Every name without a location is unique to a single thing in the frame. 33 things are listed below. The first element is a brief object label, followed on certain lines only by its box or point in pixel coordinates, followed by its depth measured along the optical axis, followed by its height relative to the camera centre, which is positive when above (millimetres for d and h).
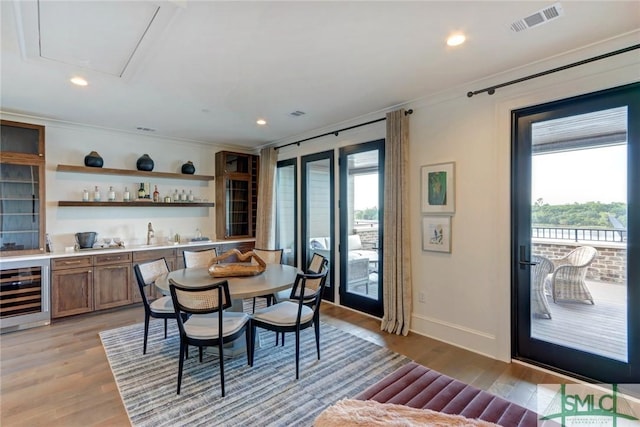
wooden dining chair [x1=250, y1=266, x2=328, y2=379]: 2637 -920
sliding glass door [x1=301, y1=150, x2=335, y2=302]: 4652 +90
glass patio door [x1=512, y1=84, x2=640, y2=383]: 2316 -182
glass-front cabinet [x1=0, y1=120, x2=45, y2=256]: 3791 +330
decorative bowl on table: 3033 -552
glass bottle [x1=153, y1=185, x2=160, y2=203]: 5078 +320
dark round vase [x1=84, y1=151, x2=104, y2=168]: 4449 +816
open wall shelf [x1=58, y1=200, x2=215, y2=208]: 4340 +176
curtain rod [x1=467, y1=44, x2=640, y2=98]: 2252 +1217
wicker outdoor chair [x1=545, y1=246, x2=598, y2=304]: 2553 -553
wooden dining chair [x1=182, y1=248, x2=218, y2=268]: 3788 -551
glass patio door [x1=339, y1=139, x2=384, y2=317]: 4035 -164
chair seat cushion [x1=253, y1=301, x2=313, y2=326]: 2672 -923
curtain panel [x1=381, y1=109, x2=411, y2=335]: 3557 -190
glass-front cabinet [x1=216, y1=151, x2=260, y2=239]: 5656 +403
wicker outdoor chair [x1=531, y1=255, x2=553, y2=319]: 2732 -651
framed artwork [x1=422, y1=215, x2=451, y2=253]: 3293 -216
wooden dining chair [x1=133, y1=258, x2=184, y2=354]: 2914 -870
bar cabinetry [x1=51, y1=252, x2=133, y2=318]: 3898 -923
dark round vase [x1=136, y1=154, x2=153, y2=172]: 4906 +845
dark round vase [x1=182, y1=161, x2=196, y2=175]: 5363 +832
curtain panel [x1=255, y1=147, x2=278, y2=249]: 5551 +194
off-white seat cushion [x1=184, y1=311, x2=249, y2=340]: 2406 -923
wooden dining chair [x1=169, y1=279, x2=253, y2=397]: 2291 -790
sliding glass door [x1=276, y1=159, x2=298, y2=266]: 5367 +85
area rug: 2156 -1411
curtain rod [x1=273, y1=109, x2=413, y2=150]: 3594 +1233
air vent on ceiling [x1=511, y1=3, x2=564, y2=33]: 1940 +1313
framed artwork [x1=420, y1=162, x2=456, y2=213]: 3250 +288
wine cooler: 3586 -961
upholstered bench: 1410 -946
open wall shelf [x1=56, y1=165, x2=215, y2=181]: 4324 +675
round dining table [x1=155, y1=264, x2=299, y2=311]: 2543 -625
